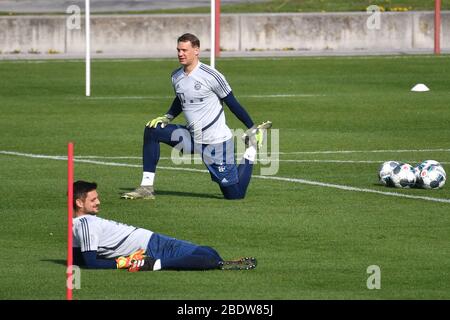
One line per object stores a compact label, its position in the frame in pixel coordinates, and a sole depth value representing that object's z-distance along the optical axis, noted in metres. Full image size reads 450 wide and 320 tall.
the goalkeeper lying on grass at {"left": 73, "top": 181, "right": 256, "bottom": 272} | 13.78
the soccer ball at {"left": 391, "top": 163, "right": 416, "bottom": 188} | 19.05
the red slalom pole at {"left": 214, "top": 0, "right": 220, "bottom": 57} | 40.62
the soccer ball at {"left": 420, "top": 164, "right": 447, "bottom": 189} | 18.89
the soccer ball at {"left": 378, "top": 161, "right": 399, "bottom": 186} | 19.14
